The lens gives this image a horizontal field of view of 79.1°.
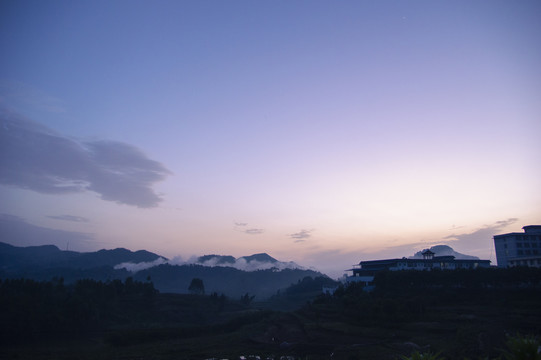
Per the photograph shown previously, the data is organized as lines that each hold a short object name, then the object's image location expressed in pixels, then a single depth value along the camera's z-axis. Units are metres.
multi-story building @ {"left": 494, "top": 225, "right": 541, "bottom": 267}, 78.00
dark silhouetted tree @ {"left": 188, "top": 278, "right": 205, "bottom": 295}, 115.19
